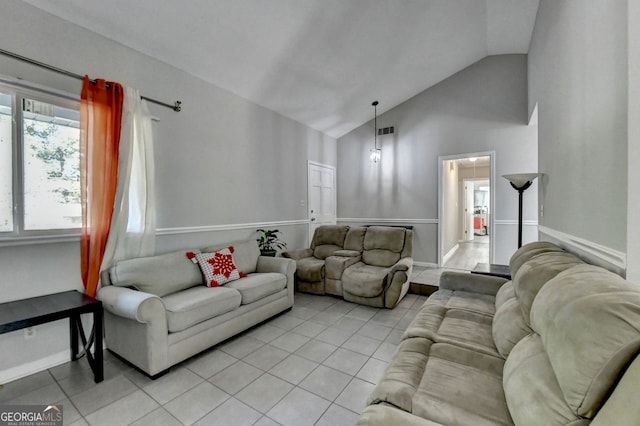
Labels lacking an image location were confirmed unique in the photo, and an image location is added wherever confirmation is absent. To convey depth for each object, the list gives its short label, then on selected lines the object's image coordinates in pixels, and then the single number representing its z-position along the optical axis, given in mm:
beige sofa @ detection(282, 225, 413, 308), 3357
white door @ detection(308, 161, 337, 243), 5277
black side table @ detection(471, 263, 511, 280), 2718
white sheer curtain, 2436
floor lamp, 2846
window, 2043
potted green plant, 3902
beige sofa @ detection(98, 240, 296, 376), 2004
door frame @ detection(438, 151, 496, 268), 4531
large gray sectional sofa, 705
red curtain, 2268
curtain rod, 1950
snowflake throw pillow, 2795
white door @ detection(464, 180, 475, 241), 9008
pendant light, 5238
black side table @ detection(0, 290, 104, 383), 1728
